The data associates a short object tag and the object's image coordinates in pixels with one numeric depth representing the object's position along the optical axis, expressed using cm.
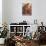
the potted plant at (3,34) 297
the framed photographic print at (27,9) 497
